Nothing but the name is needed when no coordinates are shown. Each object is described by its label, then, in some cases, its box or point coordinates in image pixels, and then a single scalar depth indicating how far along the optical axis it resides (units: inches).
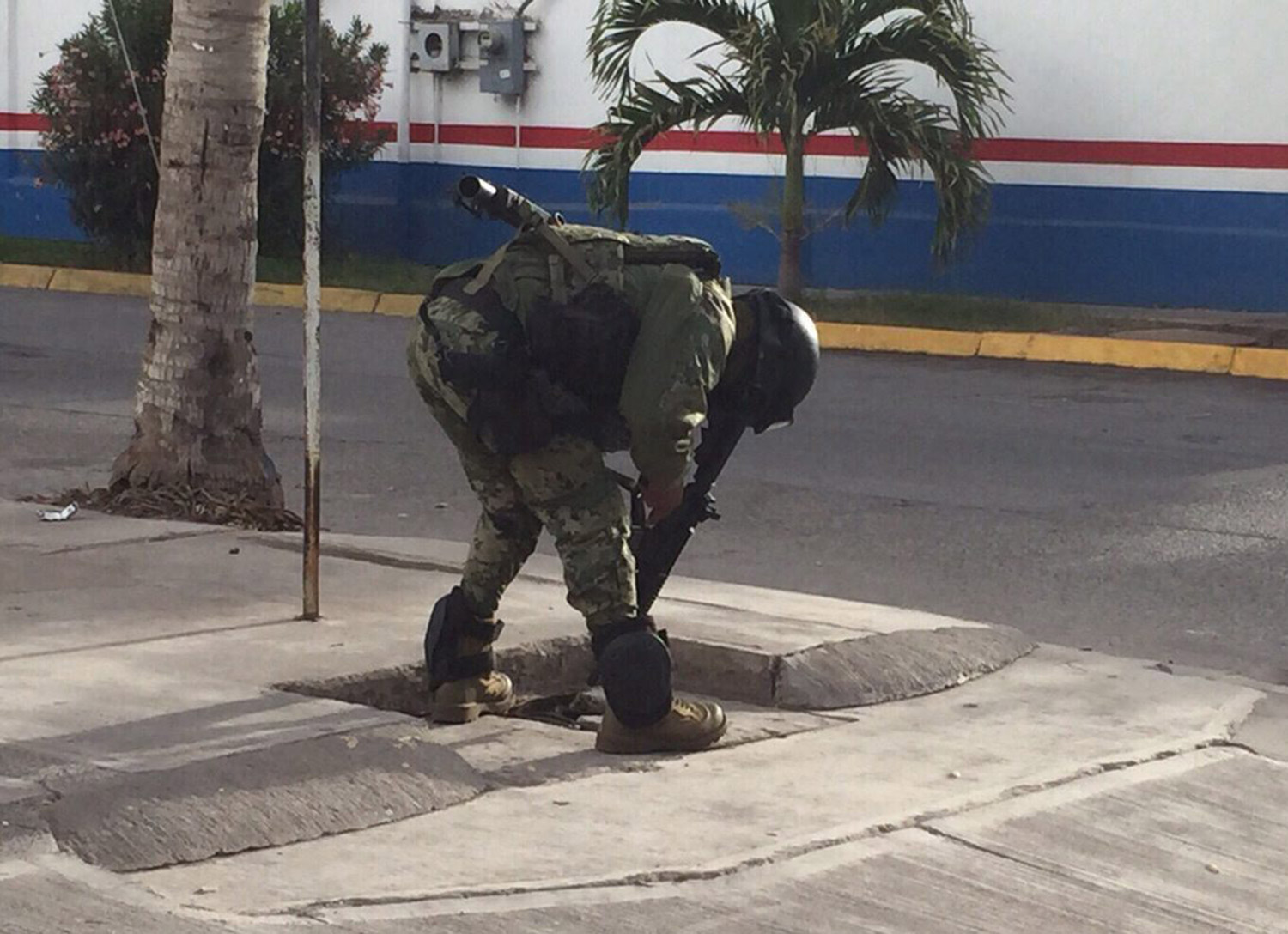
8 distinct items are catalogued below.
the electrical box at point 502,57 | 1424.0
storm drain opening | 397.8
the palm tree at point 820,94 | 1135.9
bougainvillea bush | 1377.9
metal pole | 436.6
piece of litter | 562.9
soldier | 348.4
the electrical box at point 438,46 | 1462.2
